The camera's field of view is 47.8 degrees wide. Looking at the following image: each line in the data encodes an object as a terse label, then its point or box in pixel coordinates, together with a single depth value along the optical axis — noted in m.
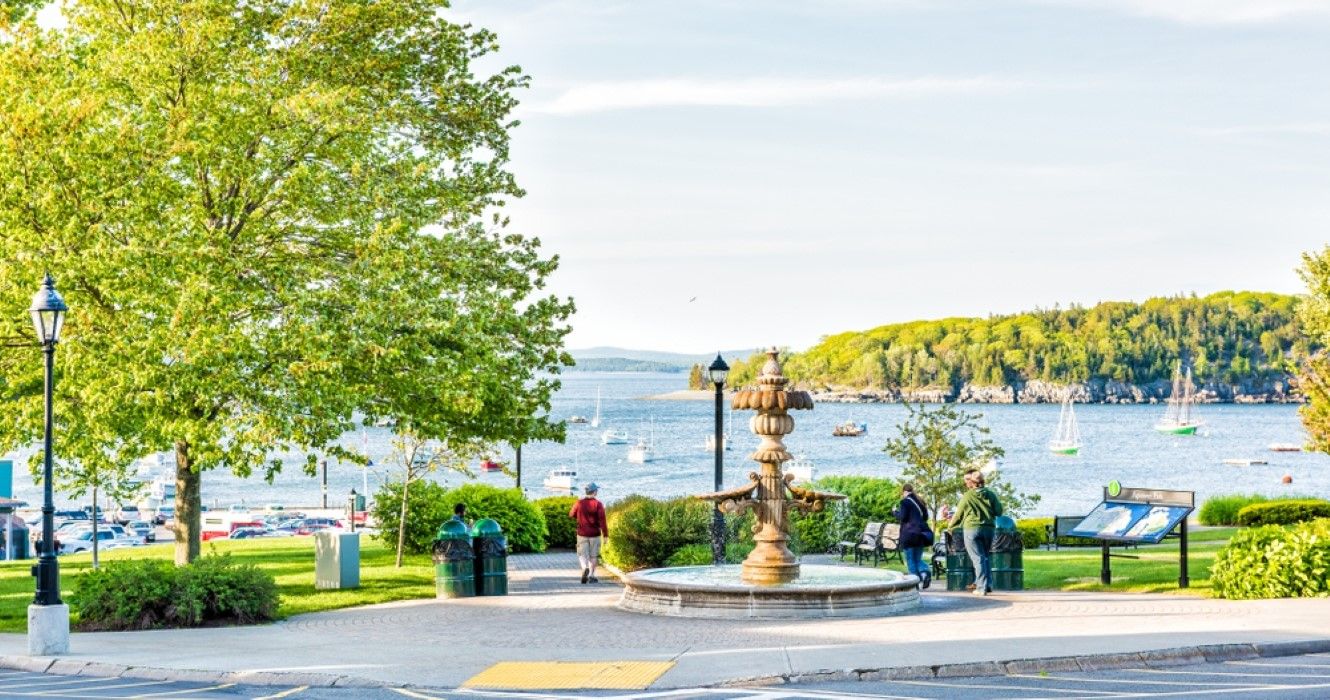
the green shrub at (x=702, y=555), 25.62
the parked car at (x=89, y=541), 72.75
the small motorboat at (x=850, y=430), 179.00
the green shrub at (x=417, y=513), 30.34
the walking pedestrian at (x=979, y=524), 21.36
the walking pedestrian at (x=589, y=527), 24.33
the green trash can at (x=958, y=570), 22.39
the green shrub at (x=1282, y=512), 38.83
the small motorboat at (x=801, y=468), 96.38
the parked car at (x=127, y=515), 93.24
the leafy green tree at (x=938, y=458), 32.16
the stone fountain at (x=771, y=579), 19.19
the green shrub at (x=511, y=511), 31.08
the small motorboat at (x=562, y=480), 114.41
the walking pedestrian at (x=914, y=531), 22.44
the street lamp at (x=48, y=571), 16.97
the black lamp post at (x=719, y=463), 25.86
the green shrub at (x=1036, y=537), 34.97
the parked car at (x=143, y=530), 79.70
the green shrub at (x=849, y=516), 30.55
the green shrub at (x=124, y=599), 19.53
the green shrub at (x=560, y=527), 33.53
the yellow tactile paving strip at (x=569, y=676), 14.30
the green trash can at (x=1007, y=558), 22.00
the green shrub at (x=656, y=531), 26.31
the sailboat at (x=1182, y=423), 180.62
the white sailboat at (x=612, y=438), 170.12
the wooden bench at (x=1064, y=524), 32.74
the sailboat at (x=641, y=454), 137.12
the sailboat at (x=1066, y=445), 143.00
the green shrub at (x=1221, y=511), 42.09
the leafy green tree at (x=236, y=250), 22.86
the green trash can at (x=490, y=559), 22.88
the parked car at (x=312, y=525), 79.27
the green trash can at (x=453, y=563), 22.50
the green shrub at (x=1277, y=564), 19.62
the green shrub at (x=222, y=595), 19.61
